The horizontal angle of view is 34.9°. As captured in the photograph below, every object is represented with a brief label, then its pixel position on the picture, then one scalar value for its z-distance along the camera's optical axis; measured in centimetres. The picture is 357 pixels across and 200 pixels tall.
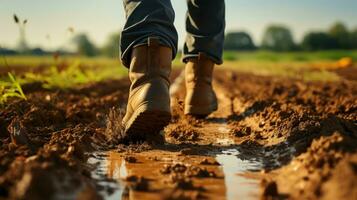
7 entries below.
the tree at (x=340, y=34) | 5128
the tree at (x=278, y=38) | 5797
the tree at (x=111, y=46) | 6969
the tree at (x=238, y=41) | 4747
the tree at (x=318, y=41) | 5247
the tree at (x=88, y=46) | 6384
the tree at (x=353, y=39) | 5153
